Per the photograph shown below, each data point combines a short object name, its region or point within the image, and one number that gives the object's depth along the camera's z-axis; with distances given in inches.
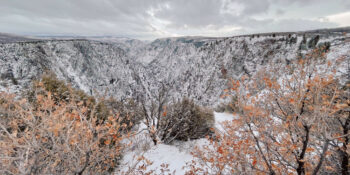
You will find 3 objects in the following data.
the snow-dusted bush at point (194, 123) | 449.6
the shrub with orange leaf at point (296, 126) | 116.0
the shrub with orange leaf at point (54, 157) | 114.7
